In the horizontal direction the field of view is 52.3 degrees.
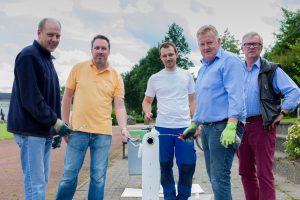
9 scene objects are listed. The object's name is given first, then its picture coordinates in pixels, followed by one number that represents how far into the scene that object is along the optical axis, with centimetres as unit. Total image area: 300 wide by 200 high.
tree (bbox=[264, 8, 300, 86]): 2426
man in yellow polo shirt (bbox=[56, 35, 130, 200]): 304
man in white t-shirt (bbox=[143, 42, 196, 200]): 345
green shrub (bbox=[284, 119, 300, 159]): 548
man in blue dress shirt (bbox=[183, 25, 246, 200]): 258
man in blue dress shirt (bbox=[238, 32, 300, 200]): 300
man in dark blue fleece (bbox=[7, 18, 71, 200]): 249
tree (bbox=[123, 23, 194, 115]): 4052
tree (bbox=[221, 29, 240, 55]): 1736
